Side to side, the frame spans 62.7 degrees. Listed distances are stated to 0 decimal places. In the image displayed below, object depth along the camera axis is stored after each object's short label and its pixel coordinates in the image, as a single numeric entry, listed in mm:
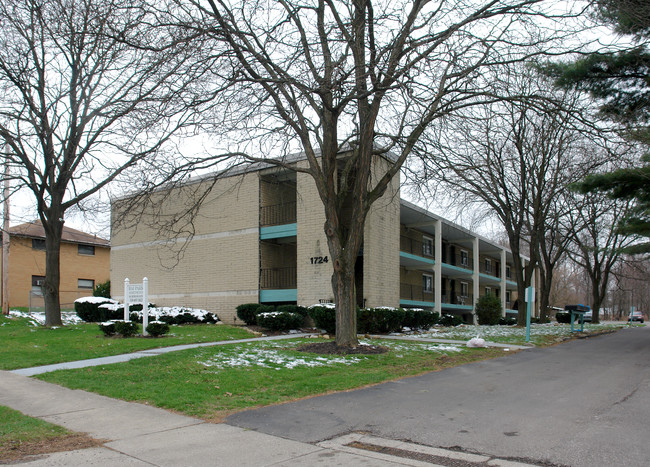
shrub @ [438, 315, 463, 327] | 28892
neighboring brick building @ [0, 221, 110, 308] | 36844
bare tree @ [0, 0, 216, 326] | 18672
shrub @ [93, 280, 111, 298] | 32500
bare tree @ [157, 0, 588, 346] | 11461
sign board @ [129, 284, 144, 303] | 17297
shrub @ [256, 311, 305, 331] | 19500
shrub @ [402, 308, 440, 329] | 21344
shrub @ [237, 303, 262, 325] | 22766
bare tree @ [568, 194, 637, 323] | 30522
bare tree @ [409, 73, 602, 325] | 22877
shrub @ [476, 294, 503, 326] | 31953
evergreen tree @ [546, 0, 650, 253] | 13913
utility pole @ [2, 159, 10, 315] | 24719
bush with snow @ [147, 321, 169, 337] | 16125
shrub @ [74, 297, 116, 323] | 24484
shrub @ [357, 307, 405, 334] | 19391
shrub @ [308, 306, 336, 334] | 18406
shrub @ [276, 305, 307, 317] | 22141
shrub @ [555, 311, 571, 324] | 40500
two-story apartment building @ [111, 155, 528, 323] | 23125
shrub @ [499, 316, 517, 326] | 35031
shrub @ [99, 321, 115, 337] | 16047
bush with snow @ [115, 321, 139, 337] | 15992
